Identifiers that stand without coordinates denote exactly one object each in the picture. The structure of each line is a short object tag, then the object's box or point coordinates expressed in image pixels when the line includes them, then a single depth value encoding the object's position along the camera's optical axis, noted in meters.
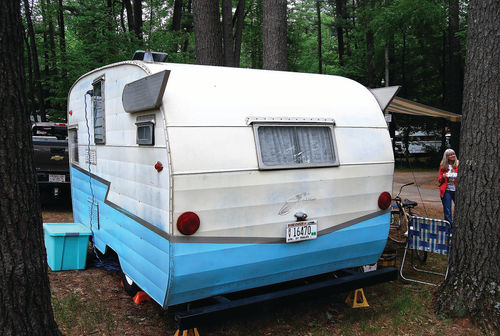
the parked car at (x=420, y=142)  23.72
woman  7.82
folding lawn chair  5.20
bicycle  7.62
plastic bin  5.30
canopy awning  9.46
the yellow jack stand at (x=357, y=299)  4.53
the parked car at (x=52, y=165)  8.73
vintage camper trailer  3.29
